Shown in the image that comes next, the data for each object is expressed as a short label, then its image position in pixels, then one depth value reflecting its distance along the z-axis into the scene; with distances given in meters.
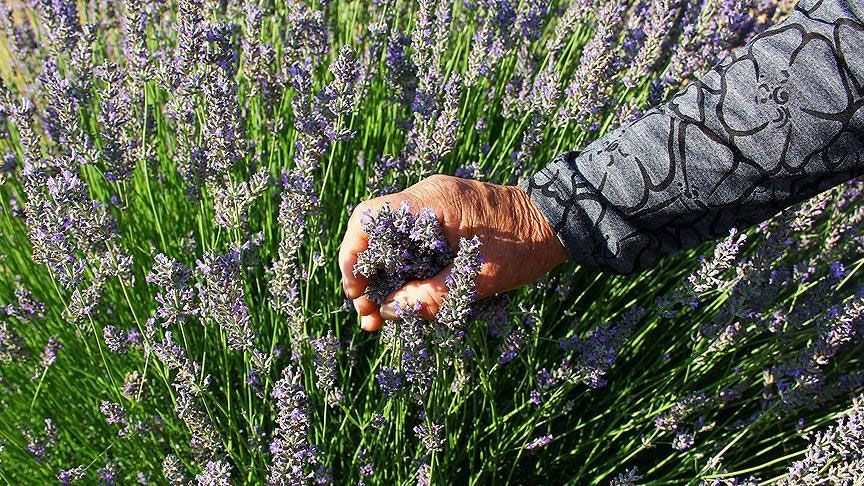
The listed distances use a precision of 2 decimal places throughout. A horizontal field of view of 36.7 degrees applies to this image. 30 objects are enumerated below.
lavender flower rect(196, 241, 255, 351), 0.90
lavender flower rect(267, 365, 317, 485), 0.90
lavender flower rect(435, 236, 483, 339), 0.81
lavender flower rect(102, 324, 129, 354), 0.98
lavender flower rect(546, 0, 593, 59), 1.21
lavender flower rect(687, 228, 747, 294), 0.93
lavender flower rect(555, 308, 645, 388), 0.99
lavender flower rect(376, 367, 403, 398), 0.95
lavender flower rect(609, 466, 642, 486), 0.99
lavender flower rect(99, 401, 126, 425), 0.98
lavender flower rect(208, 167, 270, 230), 0.96
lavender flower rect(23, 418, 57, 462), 1.02
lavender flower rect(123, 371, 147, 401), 0.98
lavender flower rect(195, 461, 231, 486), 0.92
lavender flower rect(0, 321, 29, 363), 1.02
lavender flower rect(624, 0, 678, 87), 1.11
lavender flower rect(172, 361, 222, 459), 0.92
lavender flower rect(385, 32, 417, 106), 1.12
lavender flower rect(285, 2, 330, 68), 1.12
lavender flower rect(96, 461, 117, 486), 0.98
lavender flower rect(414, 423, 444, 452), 0.94
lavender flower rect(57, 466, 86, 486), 0.97
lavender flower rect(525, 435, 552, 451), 1.03
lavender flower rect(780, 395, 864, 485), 0.89
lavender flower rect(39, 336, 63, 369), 1.02
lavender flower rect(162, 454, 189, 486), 0.96
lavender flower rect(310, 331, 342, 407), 0.95
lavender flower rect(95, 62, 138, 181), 1.01
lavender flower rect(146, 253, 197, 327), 0.90
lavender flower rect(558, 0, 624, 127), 1.06
